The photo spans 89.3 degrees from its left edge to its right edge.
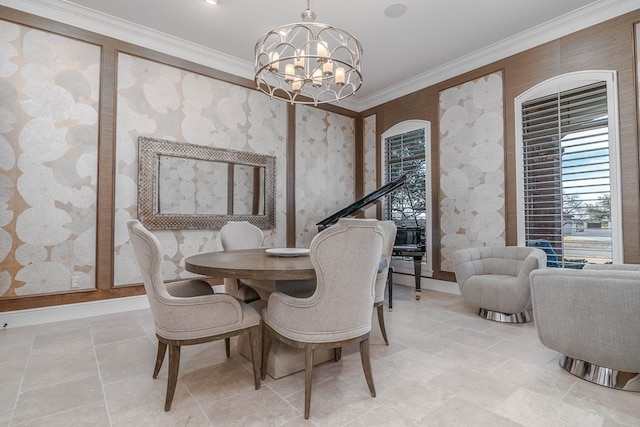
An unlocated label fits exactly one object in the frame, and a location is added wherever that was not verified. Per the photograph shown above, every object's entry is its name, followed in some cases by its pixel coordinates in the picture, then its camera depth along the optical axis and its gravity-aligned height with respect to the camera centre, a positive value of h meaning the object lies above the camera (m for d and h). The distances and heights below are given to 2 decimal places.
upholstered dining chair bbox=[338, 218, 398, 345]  2.71 -0.64
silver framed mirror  3.90 +0.45
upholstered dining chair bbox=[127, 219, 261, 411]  1.77 -0.53
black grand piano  4.17 -0.19
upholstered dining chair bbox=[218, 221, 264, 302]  2.82 -0.23
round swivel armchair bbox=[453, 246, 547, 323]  3.16 -0.63
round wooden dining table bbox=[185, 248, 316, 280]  1.77 -0.27
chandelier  2.38 +1.25
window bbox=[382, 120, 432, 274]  5.07 +0.79
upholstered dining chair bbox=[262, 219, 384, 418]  1.66 -0.43
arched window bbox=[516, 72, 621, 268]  3.37 +0.56
